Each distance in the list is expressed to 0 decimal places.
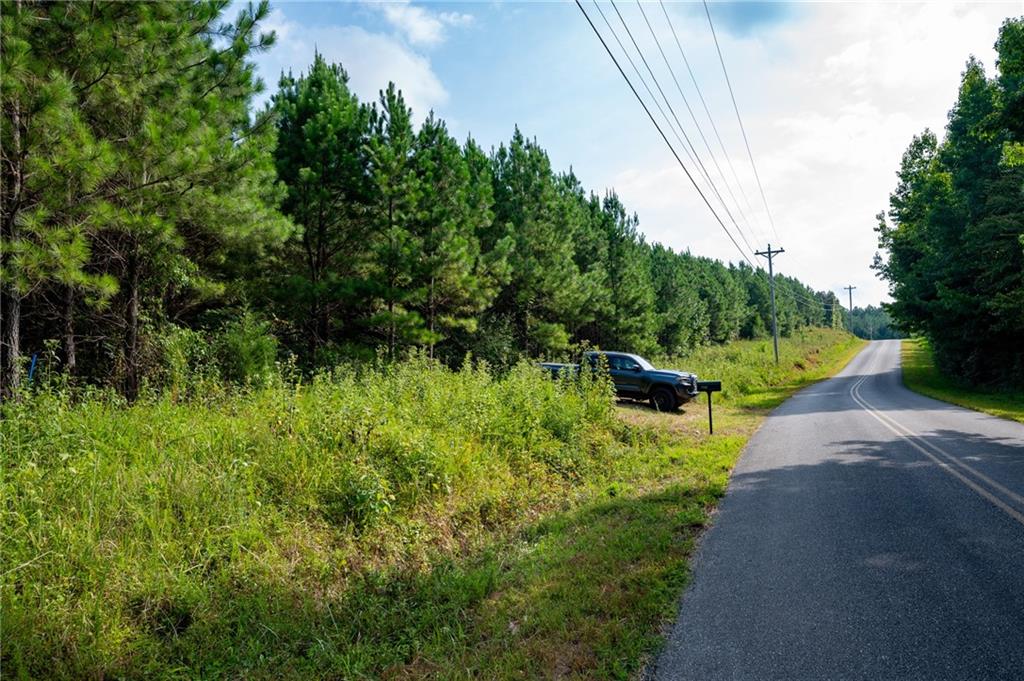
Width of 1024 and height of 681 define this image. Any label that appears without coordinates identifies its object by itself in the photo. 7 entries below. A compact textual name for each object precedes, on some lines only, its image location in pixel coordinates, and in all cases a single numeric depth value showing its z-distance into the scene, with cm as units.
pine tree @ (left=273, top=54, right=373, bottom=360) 1276
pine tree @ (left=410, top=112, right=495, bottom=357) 1448
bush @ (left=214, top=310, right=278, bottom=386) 934
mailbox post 1099
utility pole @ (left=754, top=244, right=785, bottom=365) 3522
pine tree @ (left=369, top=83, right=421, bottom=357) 1354
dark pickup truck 1516
